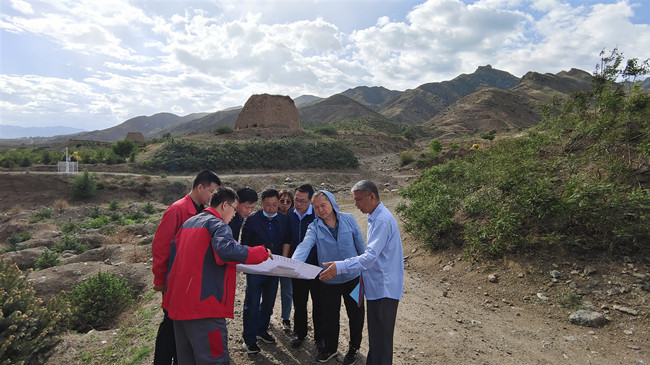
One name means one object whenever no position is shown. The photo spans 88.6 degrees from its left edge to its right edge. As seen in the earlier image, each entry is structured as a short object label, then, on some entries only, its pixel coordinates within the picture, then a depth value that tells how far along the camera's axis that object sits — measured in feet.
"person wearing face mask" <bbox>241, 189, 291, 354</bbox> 11.34
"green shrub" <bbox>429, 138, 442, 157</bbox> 78.73
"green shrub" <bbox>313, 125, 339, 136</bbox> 127.44
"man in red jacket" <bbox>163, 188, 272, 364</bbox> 7.25
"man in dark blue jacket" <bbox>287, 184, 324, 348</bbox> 11.63
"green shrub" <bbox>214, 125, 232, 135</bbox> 107.59
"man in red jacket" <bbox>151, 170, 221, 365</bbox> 9.30
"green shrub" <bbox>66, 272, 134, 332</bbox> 14.21
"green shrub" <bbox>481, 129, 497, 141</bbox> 92.65
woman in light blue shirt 10.05
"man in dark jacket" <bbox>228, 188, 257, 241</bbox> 11.02
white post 57.21
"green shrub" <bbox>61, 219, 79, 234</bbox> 33.09
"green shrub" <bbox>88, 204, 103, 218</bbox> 41.06
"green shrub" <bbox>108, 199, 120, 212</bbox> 43.75
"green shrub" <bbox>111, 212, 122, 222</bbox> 38.47
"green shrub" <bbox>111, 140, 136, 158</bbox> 82.07
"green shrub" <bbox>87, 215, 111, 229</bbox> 35.73
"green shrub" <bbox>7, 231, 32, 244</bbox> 30.63
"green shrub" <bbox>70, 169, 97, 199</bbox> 50.57
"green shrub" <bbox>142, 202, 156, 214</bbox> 43.67
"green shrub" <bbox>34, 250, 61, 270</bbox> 21.94
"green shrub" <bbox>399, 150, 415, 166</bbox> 83.46
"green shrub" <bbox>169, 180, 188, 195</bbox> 55.67
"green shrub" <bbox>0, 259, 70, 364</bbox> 7.99
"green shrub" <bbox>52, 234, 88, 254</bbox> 26.68
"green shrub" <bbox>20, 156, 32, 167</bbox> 63.52
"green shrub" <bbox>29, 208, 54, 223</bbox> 38.94
